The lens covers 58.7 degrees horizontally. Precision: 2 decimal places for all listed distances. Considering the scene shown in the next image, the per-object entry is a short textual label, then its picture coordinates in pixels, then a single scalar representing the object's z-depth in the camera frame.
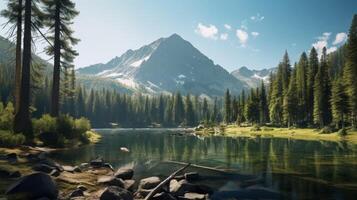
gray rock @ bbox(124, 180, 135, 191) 18.86
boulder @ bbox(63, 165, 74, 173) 20.97
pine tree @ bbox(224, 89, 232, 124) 143.25
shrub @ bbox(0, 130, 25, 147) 27.64
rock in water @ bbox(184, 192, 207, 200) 17.48
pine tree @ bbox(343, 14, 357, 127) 70.38
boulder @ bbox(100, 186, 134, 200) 14.28
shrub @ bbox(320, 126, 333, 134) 74.19
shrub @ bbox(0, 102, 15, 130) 29.41
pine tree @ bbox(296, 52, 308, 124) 97.75
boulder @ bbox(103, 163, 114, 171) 26.00
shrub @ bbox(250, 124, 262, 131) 98.46
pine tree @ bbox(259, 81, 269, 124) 119.31
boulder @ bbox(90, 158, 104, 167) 26.38
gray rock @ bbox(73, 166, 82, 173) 21.68
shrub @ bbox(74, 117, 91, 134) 44.11
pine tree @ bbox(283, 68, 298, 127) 96.19
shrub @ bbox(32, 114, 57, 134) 34.51
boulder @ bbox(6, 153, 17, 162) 21.03
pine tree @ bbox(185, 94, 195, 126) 184.50
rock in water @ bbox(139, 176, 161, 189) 18.77
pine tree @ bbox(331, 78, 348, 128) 74.31
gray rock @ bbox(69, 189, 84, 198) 14.64
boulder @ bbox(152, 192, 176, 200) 16.27
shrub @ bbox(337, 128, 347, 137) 67.94
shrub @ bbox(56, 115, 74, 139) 39.09
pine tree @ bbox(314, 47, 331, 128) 85.88
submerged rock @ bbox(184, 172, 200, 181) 22.22
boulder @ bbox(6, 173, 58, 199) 12.86
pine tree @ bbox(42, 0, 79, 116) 40.16
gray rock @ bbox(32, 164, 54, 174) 18.89
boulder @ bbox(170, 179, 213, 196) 18.48
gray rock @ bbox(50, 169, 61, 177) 18.11
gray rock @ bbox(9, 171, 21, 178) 16.11
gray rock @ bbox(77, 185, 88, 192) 16.25
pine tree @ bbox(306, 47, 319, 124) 96.50
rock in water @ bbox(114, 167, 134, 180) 22.06
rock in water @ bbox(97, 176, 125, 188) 19.00
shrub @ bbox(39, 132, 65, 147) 35.06
